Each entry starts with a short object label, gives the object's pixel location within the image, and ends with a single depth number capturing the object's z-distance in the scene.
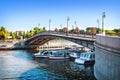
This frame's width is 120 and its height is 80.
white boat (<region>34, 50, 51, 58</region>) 28.78
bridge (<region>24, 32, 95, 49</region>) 23.56
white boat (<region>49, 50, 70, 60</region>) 27.23
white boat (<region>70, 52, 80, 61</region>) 26.52
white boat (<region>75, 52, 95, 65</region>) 22.32
